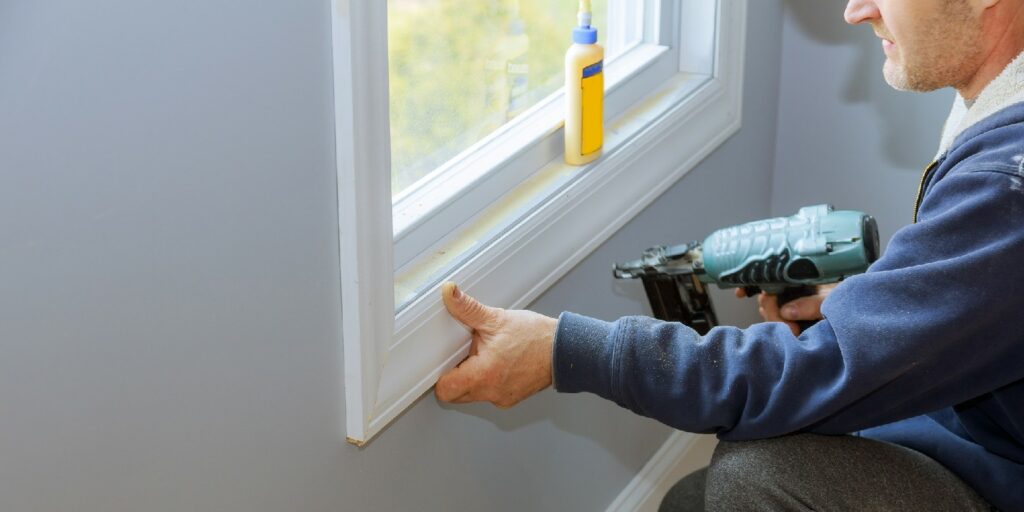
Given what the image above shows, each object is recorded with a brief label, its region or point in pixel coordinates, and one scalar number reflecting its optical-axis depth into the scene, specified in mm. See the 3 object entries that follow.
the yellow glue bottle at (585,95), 1641
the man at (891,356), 1147
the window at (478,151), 1193
